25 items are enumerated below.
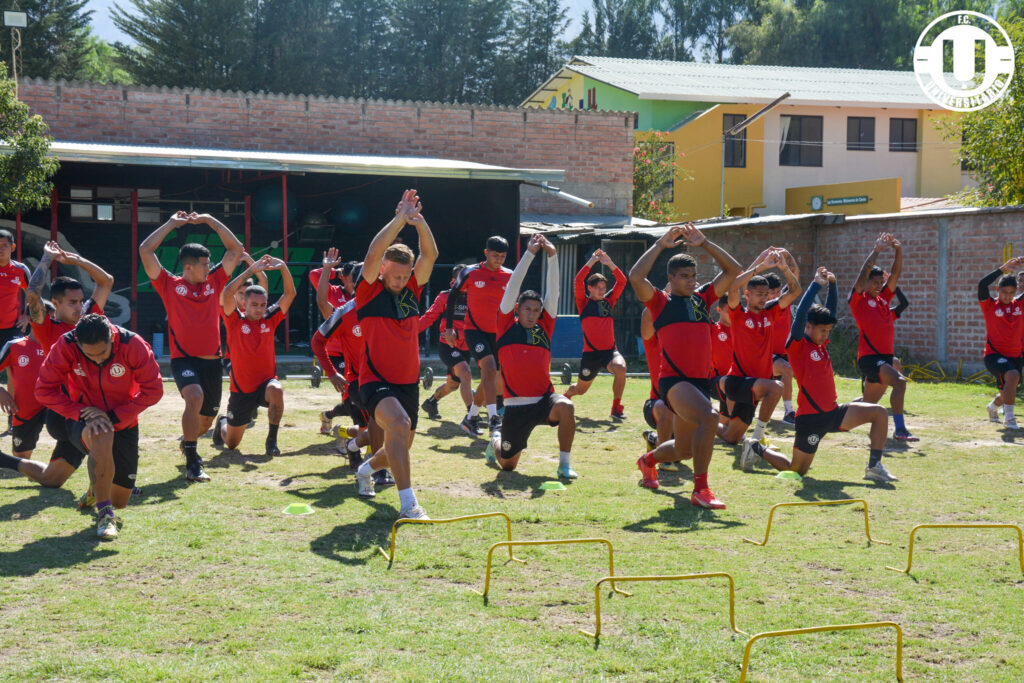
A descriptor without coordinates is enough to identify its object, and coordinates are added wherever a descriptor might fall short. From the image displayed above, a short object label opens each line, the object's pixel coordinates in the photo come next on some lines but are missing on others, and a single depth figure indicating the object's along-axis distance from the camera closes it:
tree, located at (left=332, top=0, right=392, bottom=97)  42.78
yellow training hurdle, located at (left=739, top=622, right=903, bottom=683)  3.85
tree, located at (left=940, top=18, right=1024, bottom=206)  19.64
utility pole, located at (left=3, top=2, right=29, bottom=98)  19.39
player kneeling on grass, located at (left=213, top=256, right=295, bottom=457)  9.54
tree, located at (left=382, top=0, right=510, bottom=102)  44.31
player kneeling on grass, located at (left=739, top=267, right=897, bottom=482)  8.80
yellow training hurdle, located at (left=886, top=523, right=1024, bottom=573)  5.86
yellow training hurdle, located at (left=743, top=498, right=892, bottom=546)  6.36
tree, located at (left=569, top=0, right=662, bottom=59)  57.16
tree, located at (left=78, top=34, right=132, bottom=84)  37.50
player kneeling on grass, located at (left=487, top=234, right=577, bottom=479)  8.64
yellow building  35.72
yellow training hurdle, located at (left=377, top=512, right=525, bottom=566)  5.78
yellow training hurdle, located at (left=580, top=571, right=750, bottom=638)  4.55
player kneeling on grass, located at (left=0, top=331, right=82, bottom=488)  8.35
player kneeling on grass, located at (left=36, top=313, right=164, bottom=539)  6.52
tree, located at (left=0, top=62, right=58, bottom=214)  16.86
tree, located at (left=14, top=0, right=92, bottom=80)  33.78
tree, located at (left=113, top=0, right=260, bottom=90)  35.78
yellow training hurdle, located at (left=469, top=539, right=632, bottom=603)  5.04
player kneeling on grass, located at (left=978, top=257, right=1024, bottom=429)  12.38
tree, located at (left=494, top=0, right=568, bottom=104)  46.44
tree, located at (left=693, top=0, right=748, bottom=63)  60.81
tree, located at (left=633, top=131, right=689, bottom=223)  31.28
